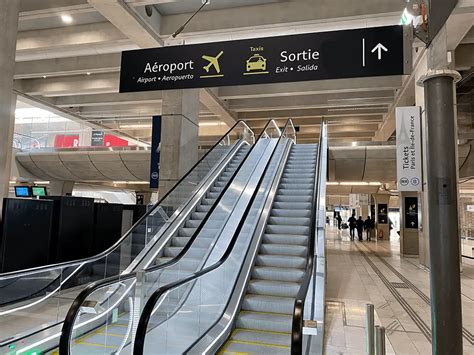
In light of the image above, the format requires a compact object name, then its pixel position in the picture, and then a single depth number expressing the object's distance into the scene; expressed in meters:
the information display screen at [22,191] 13.03
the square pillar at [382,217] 22.45
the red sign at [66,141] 16.92
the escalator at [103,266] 4.31
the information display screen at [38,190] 12.66
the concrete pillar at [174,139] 10.00
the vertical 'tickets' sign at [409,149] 5.77
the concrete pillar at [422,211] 10.05
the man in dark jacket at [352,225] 23.93
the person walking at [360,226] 23.01
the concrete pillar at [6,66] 6.36
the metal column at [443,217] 2.18
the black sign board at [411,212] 14.43
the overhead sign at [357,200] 24.73
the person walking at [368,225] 23.29
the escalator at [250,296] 3.67
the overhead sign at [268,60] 4.53
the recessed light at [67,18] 9.50
